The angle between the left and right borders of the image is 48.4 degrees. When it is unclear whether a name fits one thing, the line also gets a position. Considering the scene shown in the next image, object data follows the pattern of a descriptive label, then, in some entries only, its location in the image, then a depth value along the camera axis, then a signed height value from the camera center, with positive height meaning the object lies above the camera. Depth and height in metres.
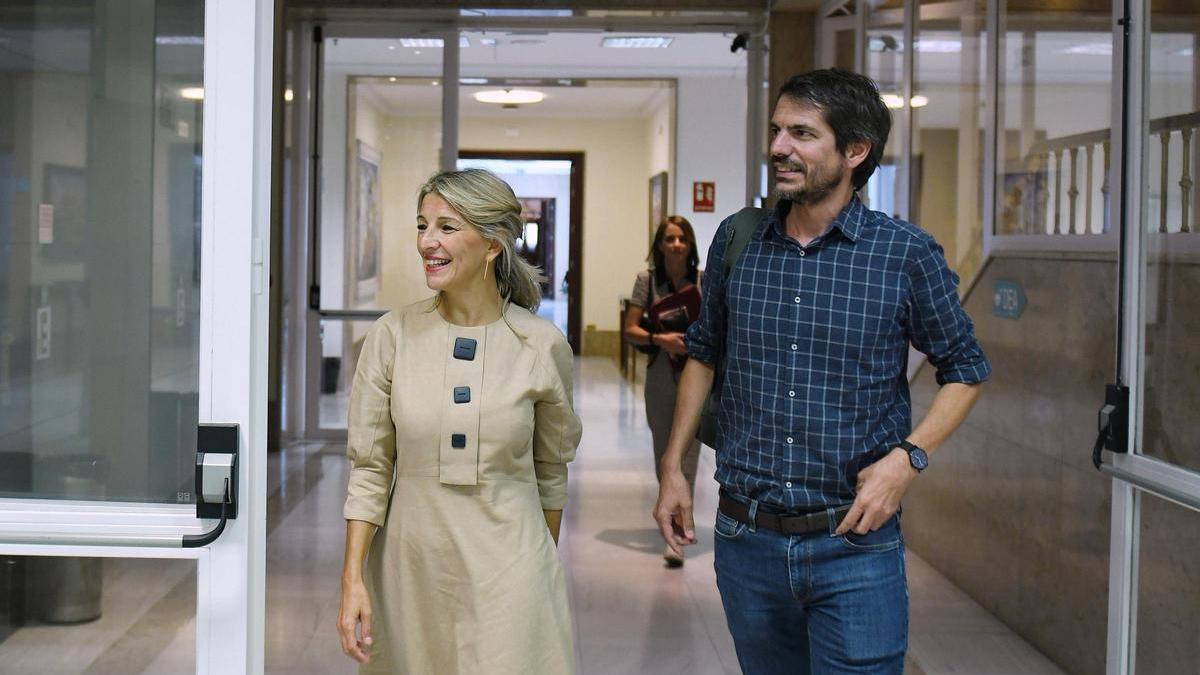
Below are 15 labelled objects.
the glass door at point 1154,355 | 2.75 -0.09
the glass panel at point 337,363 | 9.47 -0.45
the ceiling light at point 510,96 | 14.84 +2.32
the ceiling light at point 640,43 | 12.01 +2.40
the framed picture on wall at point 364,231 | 9.42 +0.49
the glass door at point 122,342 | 2.14 -0.08
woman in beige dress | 2.33 -0.31
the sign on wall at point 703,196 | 14.63 +1.20
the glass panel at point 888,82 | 6.73 +1.17
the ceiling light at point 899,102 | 6.41 +1.03
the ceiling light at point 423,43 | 9.05 +1.75
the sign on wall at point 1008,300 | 5.05 +0.04
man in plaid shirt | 2.29 -0.13
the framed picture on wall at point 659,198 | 15.25 +1.27
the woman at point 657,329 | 5.93 -0.07
